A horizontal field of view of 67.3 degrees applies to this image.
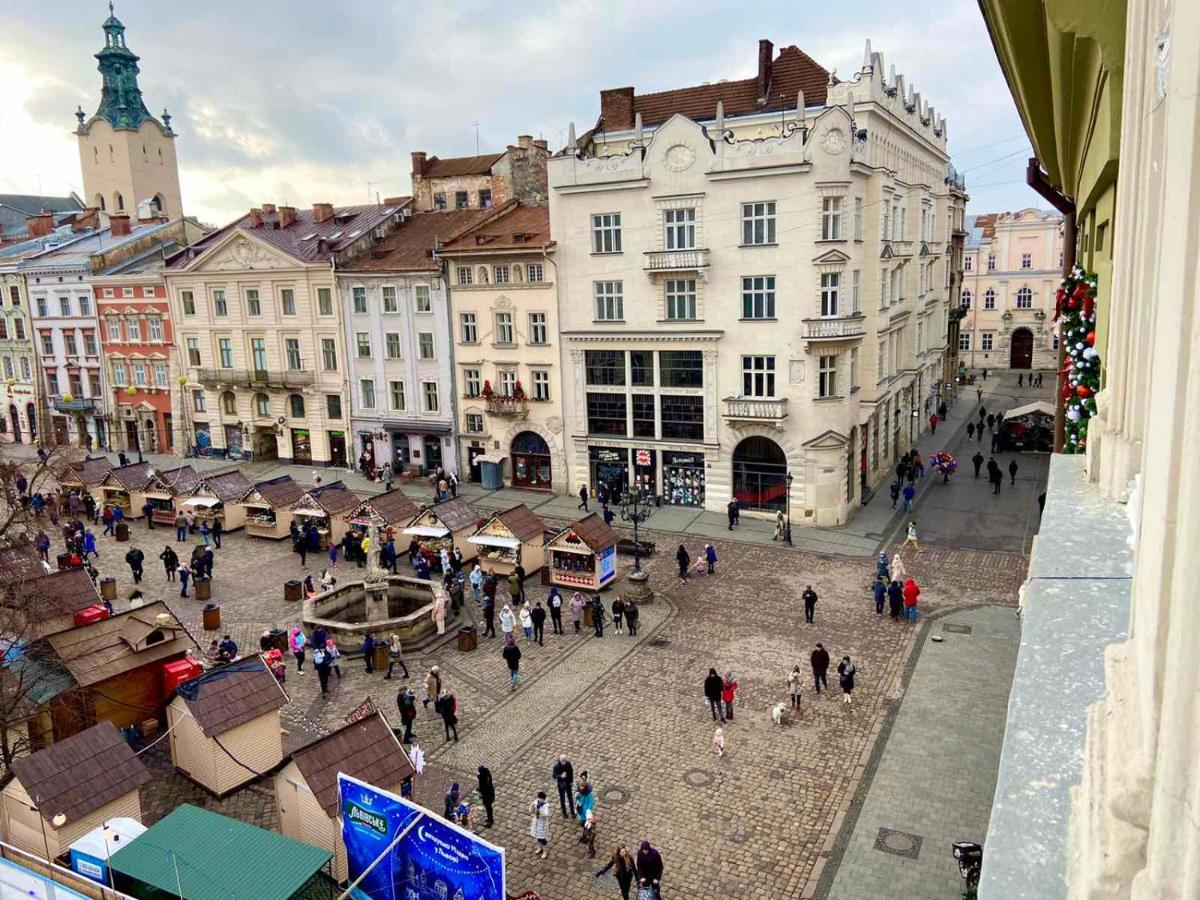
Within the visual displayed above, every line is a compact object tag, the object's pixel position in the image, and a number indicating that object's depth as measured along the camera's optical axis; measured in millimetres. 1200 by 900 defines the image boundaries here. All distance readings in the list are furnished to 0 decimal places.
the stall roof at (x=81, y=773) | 15508
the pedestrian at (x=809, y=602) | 26219
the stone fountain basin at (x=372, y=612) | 26312
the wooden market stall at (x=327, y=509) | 35812
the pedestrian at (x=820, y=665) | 21717
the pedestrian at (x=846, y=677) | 21172
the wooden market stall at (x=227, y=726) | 18656
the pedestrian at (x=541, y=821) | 16188
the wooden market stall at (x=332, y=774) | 15281
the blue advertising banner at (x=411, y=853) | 11836
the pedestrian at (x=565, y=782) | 17266
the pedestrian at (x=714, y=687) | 20323
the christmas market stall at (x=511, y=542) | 31000
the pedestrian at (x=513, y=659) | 22875
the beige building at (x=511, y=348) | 42156
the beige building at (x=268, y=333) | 48531
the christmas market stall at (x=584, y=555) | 29750
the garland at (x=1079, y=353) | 10219
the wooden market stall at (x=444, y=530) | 32656
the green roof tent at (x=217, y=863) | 12688
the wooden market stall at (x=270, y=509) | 37281
